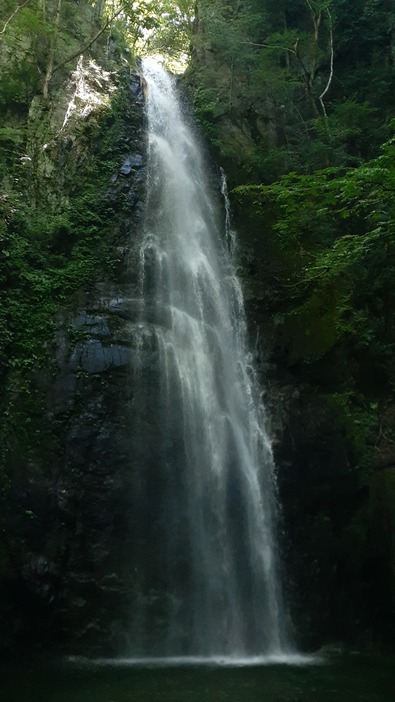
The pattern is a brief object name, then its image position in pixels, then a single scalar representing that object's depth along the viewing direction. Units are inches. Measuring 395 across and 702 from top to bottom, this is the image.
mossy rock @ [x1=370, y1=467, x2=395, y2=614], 367.2
